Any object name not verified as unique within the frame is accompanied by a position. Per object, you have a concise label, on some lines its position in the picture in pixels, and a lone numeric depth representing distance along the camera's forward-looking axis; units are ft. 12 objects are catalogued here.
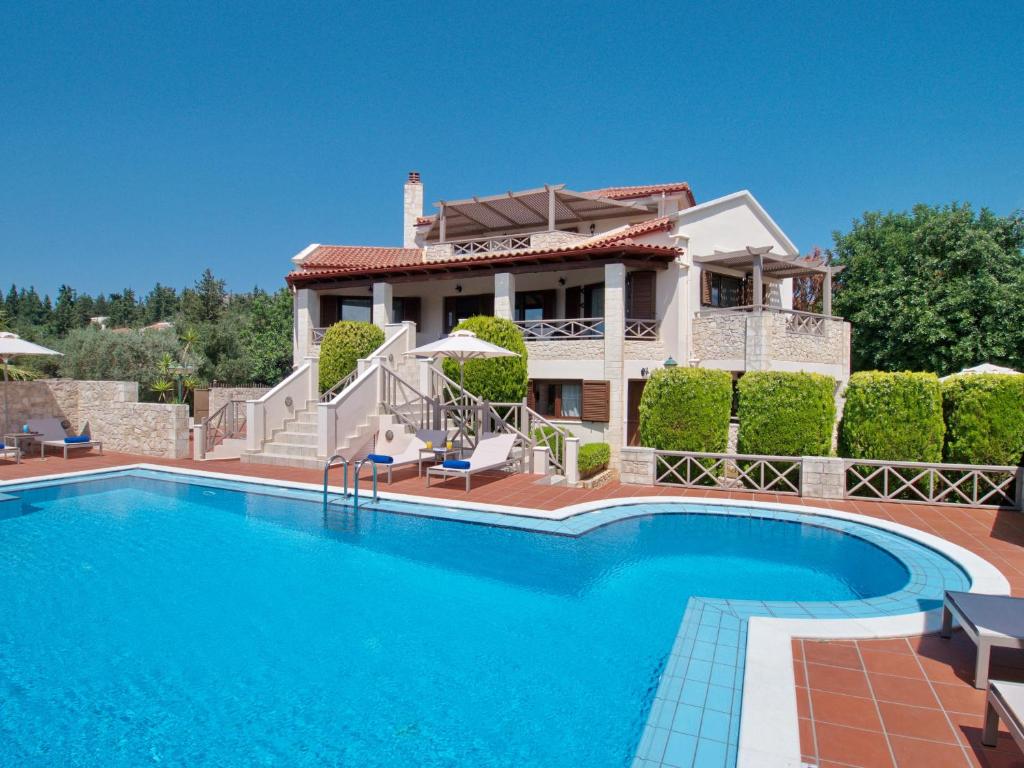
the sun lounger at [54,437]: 58.75
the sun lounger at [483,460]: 43.45
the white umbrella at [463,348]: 46.55
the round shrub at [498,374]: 56.08
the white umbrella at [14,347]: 55.72
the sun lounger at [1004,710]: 11.62
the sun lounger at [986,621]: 15.69
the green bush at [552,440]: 51.18
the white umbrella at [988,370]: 45.60
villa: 60.64
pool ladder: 38.17
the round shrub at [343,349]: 63.98
